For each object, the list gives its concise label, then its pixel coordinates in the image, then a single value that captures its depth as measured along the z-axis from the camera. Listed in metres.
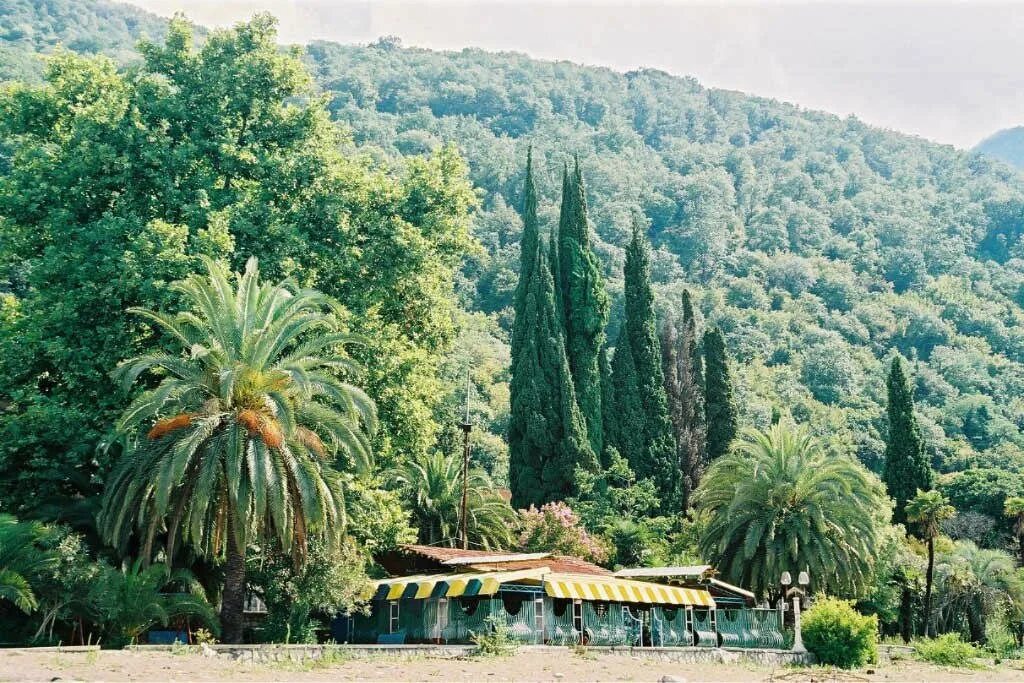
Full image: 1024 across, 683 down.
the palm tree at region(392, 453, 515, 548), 45.78
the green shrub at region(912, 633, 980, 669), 33.50
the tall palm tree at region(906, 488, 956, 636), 46.22
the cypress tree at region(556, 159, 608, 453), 53.50
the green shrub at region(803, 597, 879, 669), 31.31
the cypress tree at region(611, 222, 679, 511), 53.44
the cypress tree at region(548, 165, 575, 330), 55.81
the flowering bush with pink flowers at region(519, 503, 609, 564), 44.09
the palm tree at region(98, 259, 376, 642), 24.05
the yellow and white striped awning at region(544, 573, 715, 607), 30.09
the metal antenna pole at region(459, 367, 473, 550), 40.31
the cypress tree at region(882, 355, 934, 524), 56.91
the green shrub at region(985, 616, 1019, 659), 39.09
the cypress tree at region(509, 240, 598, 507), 50.50
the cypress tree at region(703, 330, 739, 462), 58.59
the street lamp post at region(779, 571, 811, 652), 31.62
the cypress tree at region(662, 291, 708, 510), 56.92
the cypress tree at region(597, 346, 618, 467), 53.47
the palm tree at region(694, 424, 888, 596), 38.62
